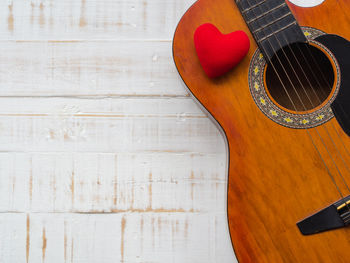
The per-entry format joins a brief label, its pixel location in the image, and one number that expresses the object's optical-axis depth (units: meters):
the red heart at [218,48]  0.74
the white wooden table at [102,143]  0.97
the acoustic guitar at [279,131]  0.71
